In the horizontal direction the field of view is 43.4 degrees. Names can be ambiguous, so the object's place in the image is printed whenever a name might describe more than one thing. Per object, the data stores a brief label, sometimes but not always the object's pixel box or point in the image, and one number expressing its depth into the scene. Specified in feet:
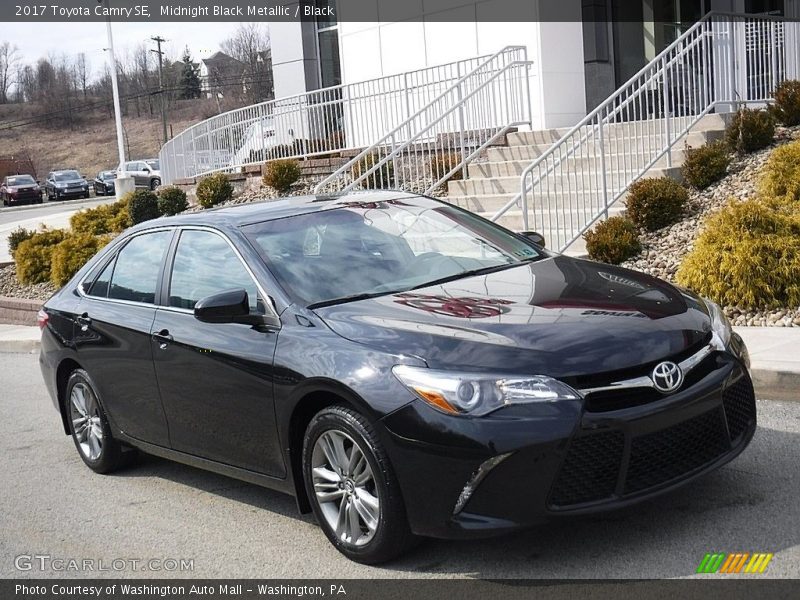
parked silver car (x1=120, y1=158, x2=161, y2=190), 164.66
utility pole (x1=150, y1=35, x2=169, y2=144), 286.34
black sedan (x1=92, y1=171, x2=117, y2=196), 177.37
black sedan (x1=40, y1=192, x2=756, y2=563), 13.37
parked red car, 178.19
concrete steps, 39.55
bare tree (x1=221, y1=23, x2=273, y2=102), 322.75
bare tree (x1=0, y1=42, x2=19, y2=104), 429.87
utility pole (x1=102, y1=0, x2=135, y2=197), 105.29
